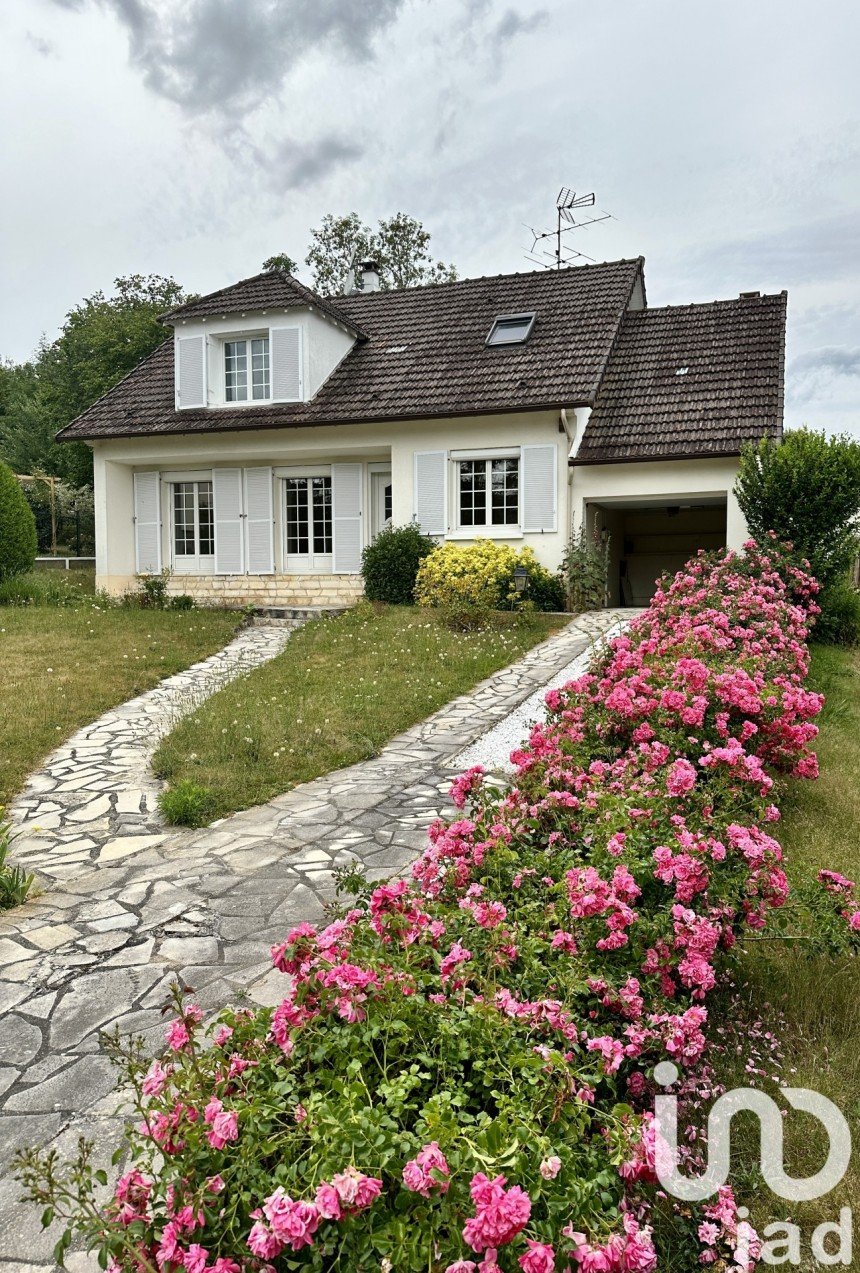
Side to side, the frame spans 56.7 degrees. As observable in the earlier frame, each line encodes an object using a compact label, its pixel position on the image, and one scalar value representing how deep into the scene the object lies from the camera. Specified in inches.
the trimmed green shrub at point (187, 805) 219.3
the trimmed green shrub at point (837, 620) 427.8
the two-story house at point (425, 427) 567.2
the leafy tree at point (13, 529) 613.3
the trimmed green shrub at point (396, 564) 579.2
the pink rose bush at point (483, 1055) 57.2
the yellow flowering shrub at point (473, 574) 521.7
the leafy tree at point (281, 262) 1239.5
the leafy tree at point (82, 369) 1170.6
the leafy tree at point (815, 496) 402.9
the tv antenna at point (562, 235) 755.4
